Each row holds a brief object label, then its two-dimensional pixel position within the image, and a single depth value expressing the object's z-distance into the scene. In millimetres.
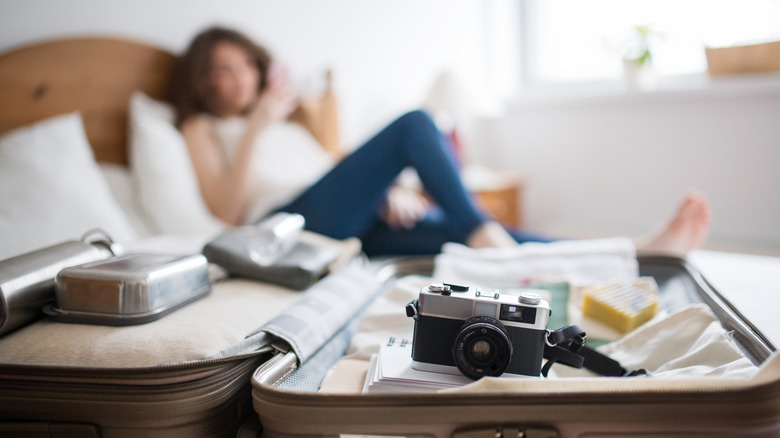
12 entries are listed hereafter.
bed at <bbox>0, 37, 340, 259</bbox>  1059
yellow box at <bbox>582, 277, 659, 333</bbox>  778
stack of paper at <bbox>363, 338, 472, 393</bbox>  579
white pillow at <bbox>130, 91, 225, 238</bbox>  1331
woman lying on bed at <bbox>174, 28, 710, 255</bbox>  1299
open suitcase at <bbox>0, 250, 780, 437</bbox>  517
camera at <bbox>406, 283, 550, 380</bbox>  569
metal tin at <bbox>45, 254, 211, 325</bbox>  688
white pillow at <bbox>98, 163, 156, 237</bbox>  1326
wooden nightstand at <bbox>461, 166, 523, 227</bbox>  2111
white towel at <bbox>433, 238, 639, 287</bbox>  1006
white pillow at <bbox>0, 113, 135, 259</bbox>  1009
